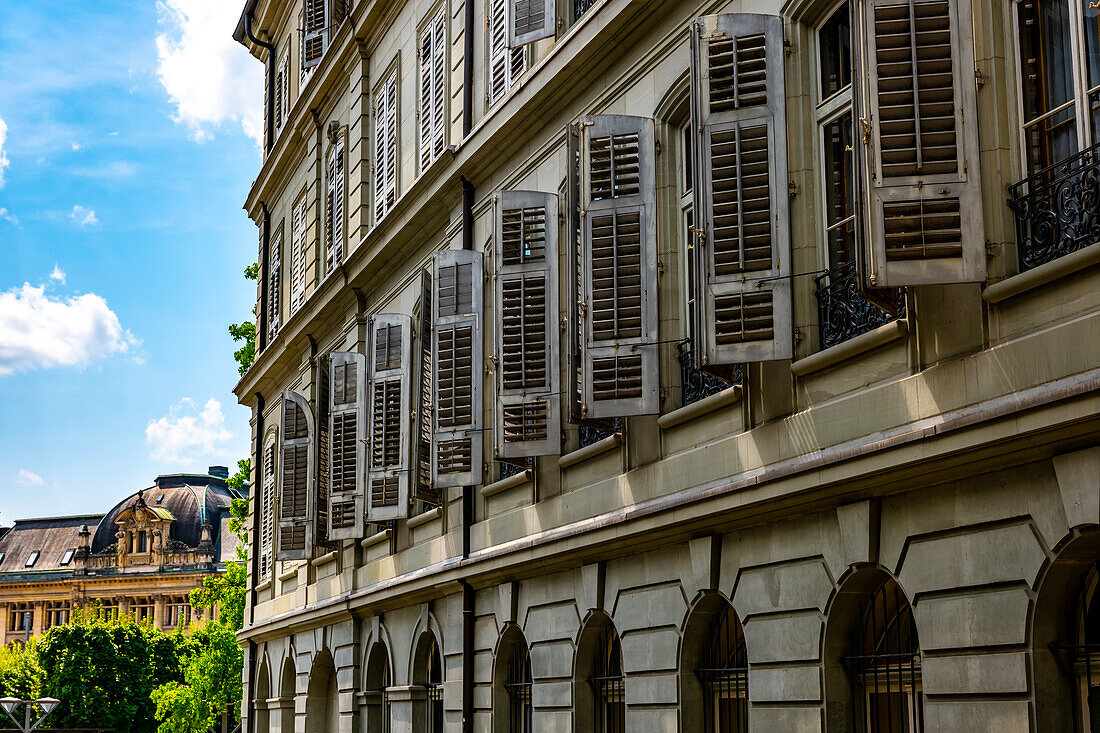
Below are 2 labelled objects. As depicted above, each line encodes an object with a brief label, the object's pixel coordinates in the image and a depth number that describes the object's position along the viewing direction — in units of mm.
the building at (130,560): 114375
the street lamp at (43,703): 42878
